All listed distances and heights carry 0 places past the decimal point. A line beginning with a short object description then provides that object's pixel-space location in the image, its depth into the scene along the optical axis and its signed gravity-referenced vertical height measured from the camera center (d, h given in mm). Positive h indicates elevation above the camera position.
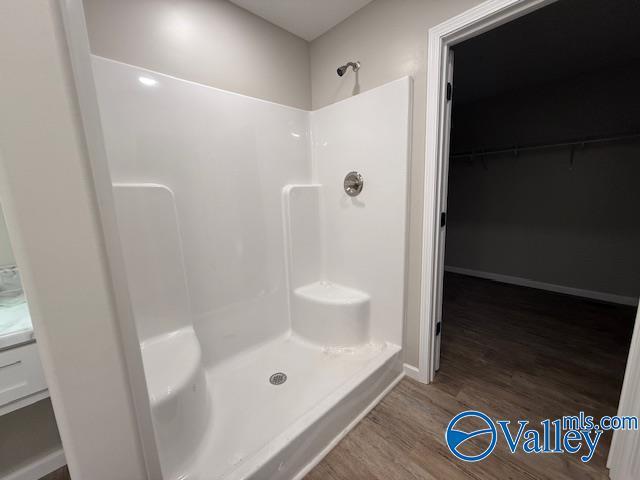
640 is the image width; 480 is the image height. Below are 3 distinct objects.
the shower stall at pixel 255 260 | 1235 -406
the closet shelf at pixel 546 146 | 2604 +508
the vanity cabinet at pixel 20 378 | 968 -651
